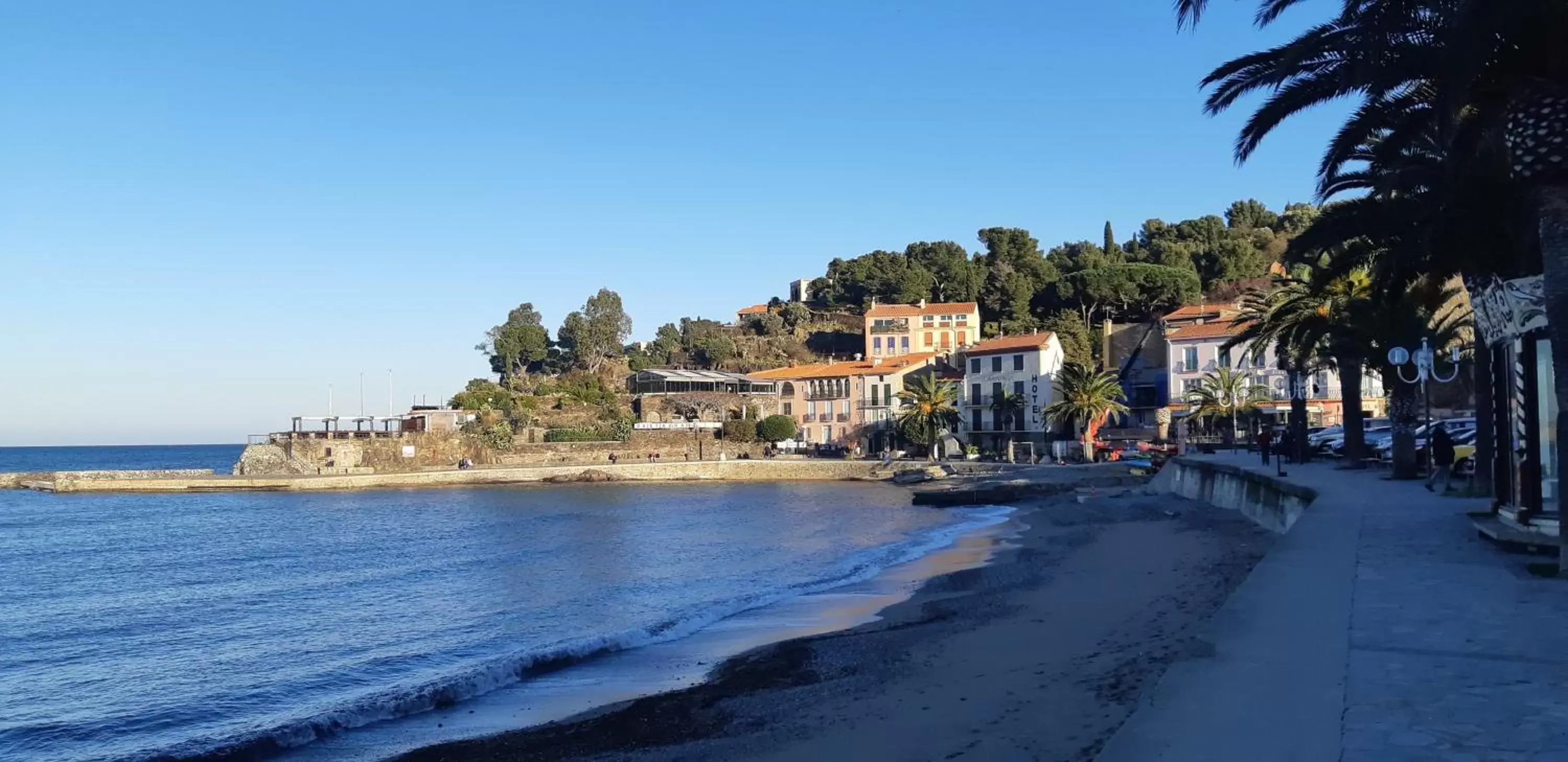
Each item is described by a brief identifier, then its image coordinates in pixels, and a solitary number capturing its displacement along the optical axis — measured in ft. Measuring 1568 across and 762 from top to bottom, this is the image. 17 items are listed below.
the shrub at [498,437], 312.29
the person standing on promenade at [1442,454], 83.10
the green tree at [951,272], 395.34
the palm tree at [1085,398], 226.38
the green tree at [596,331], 427.74
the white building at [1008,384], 253.65
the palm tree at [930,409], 258.98
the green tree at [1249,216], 420.77
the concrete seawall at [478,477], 277.23
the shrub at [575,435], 316.60
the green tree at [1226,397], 200.75
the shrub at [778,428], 312.29
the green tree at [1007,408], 257.14
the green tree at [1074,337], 278.67
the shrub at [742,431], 314.14
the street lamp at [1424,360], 77.82
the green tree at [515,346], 433.07
